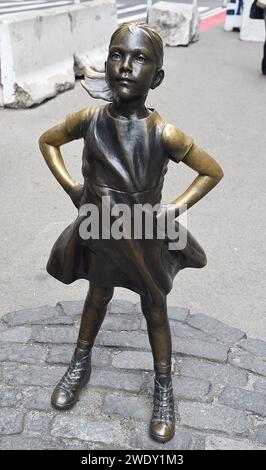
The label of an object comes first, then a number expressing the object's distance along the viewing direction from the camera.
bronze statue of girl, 2.16
